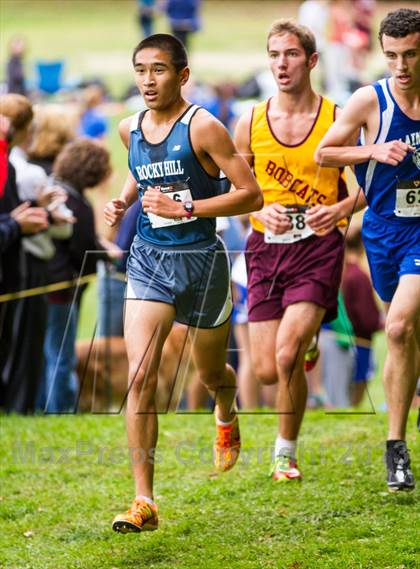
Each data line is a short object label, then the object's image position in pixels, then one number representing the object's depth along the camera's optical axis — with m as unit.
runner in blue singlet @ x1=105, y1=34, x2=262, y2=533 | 11.41
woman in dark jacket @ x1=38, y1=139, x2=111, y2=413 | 18.55
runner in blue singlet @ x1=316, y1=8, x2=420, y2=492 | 12.14
